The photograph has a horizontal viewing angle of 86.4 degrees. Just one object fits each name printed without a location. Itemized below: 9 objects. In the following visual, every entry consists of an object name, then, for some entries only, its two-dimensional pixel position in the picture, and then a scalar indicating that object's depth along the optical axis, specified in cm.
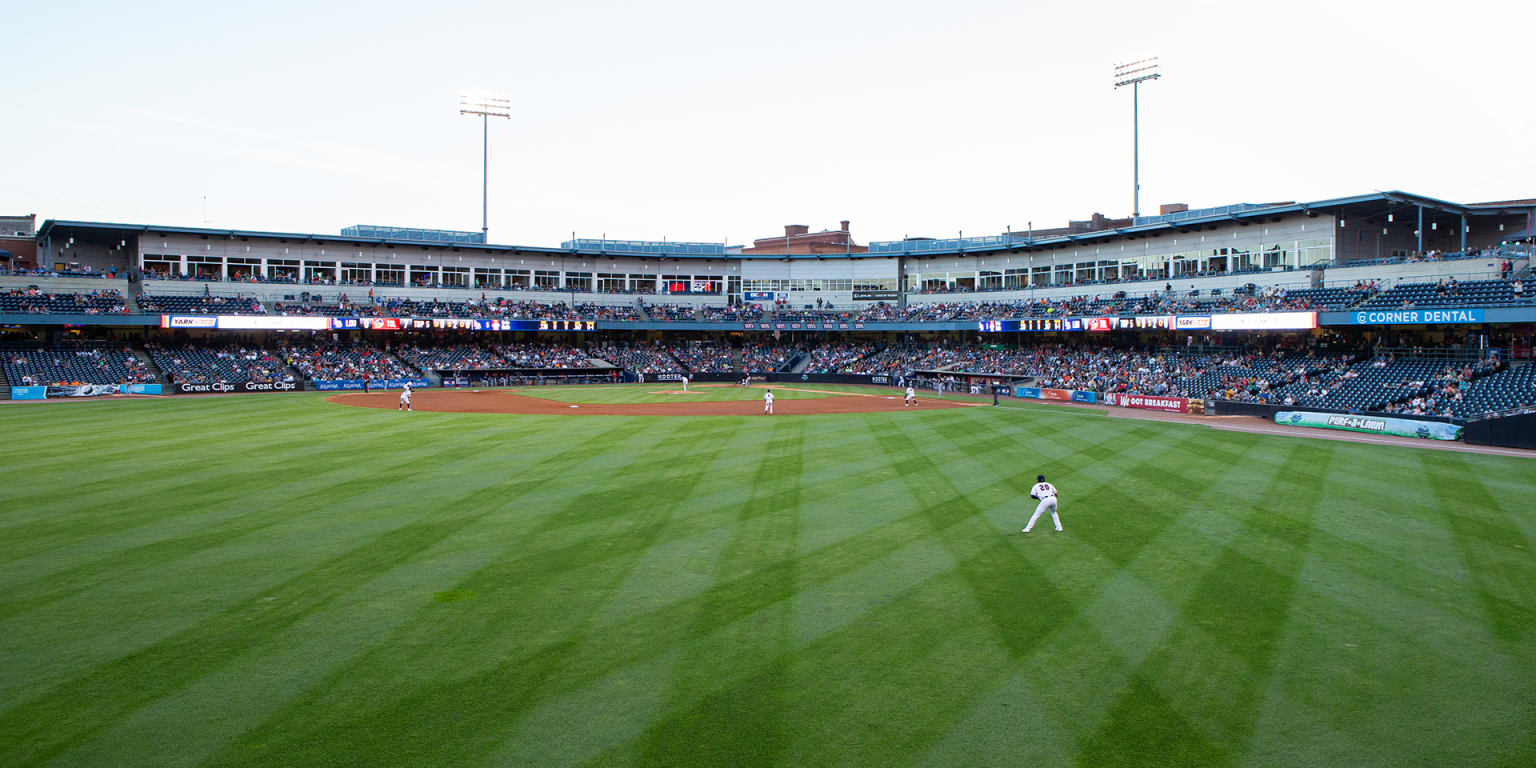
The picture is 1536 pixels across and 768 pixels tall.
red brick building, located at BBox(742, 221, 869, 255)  11088
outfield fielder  1614
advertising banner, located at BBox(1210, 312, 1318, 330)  4567
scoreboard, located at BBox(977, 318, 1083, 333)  6102
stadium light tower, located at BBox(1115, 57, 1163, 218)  6438
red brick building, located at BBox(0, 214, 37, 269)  6562
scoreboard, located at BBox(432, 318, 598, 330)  7106
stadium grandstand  4391
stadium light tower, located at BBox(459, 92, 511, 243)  7631
